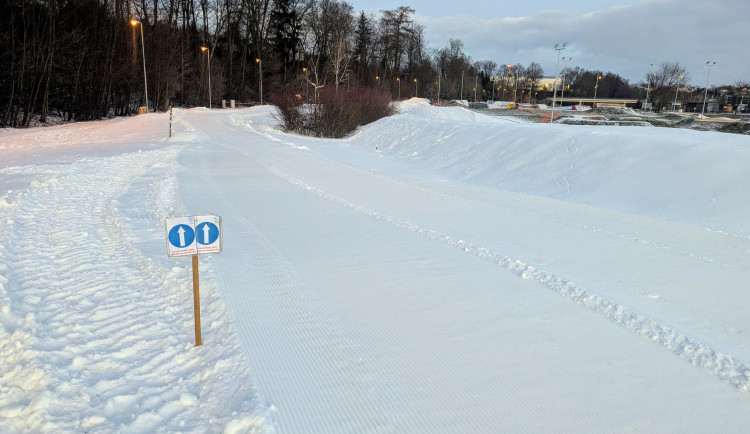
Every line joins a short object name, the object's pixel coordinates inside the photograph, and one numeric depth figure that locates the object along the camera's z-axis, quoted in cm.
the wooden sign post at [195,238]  416
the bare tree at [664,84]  8862
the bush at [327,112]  3044
